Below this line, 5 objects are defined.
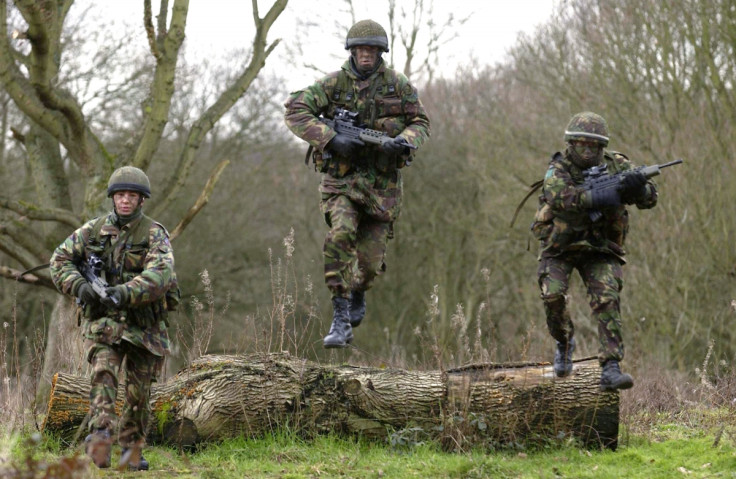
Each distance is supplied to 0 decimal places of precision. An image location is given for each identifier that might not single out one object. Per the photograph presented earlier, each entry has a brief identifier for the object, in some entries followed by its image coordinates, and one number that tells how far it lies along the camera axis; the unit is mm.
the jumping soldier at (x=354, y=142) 15258
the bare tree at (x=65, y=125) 23000
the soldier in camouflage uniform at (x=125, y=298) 12344
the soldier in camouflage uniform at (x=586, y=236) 14023
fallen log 14359
